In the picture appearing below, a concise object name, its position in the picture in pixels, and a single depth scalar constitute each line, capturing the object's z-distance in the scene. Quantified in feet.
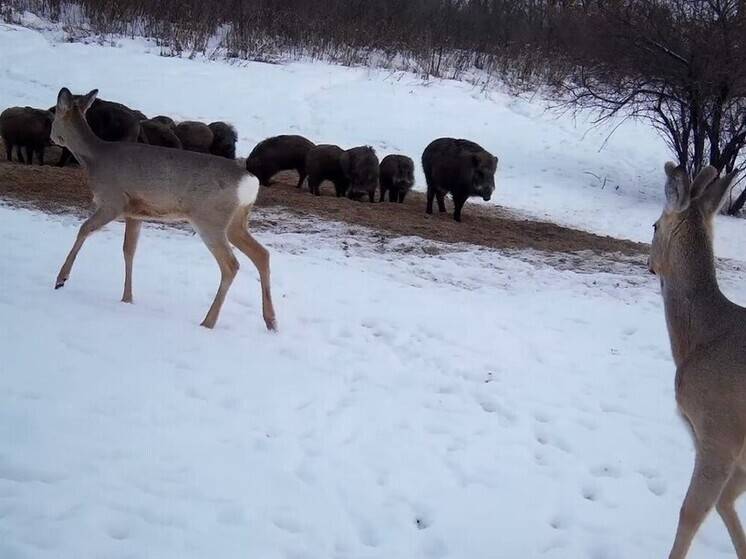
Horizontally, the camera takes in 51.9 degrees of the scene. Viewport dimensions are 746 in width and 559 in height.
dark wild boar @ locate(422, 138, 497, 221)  45.16
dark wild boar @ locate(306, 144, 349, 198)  48.60
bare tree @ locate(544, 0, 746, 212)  54.60
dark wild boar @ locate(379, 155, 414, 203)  49.16
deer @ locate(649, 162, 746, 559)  12.21
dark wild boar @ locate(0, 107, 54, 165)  43.21
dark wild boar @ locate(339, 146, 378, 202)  48.37
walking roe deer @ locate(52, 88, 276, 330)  22.04
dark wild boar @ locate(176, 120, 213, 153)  49.03
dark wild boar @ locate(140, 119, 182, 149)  45.14
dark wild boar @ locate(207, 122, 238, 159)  50.24
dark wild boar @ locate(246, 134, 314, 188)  49.52
